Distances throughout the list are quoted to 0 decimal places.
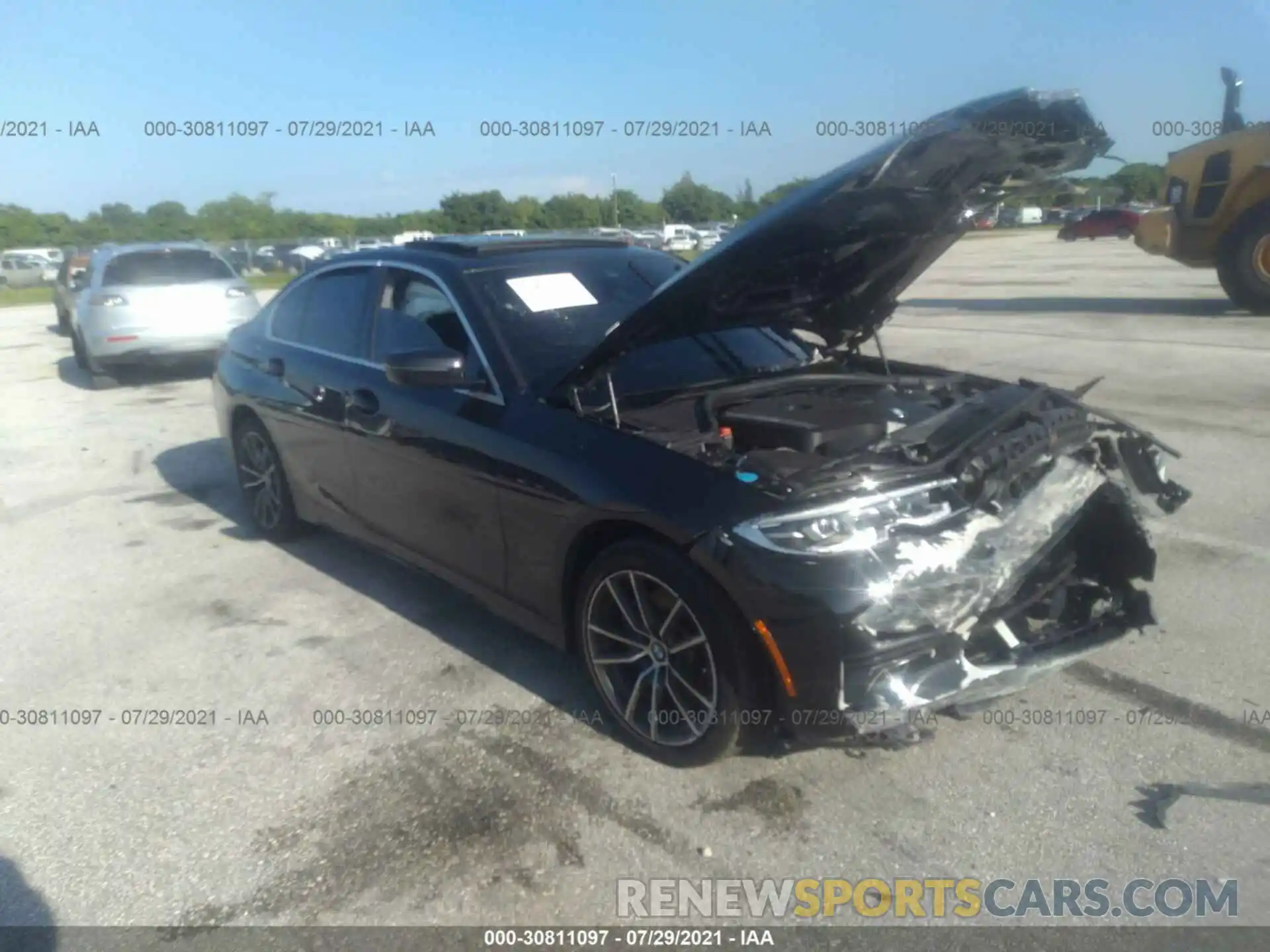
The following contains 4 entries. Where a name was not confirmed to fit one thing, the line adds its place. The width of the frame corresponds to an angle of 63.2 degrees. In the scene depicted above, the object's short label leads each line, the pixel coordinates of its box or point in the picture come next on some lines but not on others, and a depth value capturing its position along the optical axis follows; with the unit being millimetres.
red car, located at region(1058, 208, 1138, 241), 43594
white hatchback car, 11664
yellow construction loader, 12961
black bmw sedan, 3023
